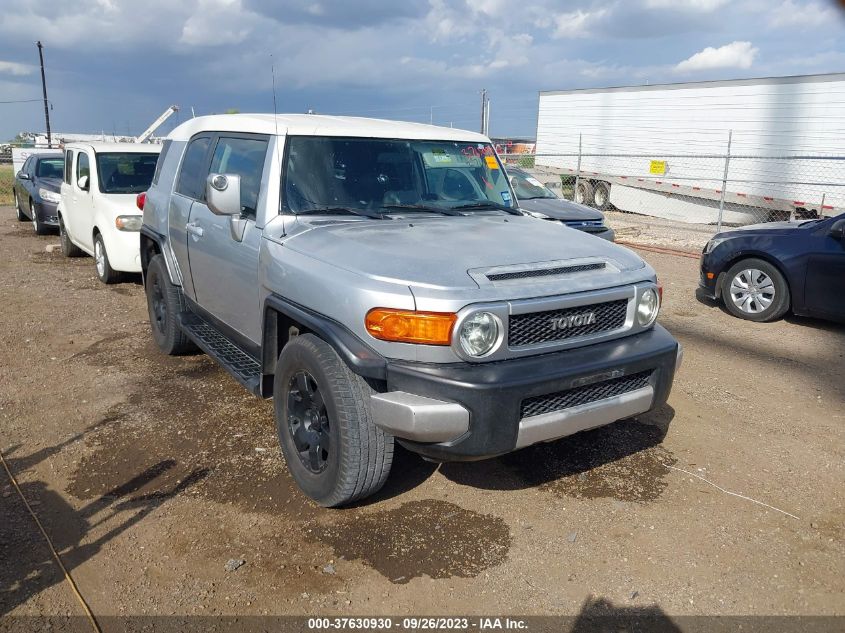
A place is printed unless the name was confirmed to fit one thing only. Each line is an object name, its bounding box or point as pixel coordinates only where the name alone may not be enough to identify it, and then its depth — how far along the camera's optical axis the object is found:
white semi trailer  15.27
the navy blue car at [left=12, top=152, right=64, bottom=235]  12.73
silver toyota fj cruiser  2.91
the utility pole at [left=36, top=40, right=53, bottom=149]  39.22
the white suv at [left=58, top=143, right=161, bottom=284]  8.23
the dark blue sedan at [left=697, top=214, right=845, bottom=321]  6.74
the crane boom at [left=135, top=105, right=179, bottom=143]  15.80
